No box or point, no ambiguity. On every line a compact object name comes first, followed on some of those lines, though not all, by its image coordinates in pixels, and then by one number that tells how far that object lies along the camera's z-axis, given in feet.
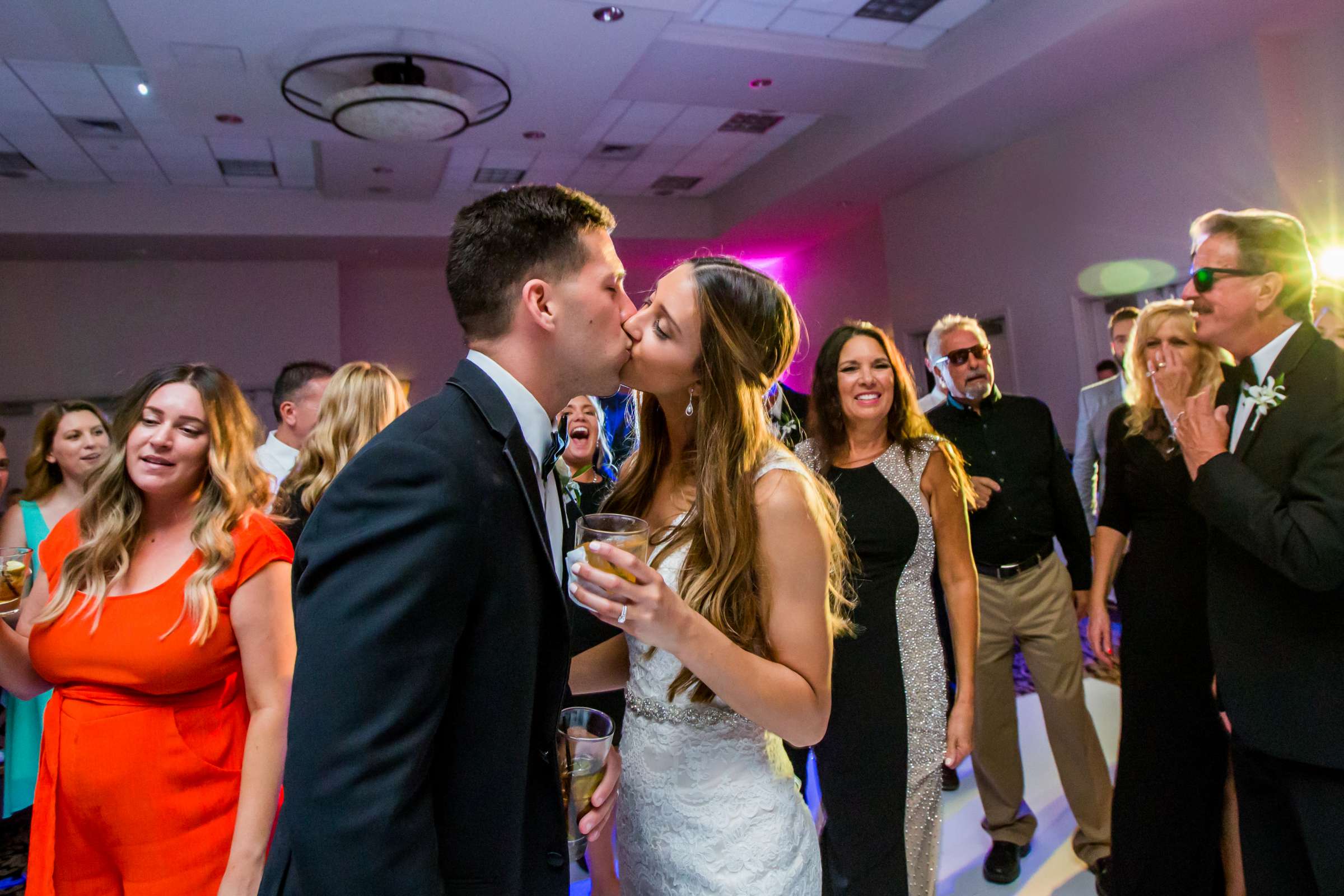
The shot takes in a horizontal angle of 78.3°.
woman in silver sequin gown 7.36
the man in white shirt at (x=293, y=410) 12.74
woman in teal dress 11.98
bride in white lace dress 4.57
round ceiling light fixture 18.81
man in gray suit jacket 14.69
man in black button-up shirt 9.77
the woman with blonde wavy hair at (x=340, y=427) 8.99
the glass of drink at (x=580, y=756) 4.13
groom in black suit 2.95
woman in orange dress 5.42
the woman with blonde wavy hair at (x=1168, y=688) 8.25
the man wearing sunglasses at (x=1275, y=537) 5.97
